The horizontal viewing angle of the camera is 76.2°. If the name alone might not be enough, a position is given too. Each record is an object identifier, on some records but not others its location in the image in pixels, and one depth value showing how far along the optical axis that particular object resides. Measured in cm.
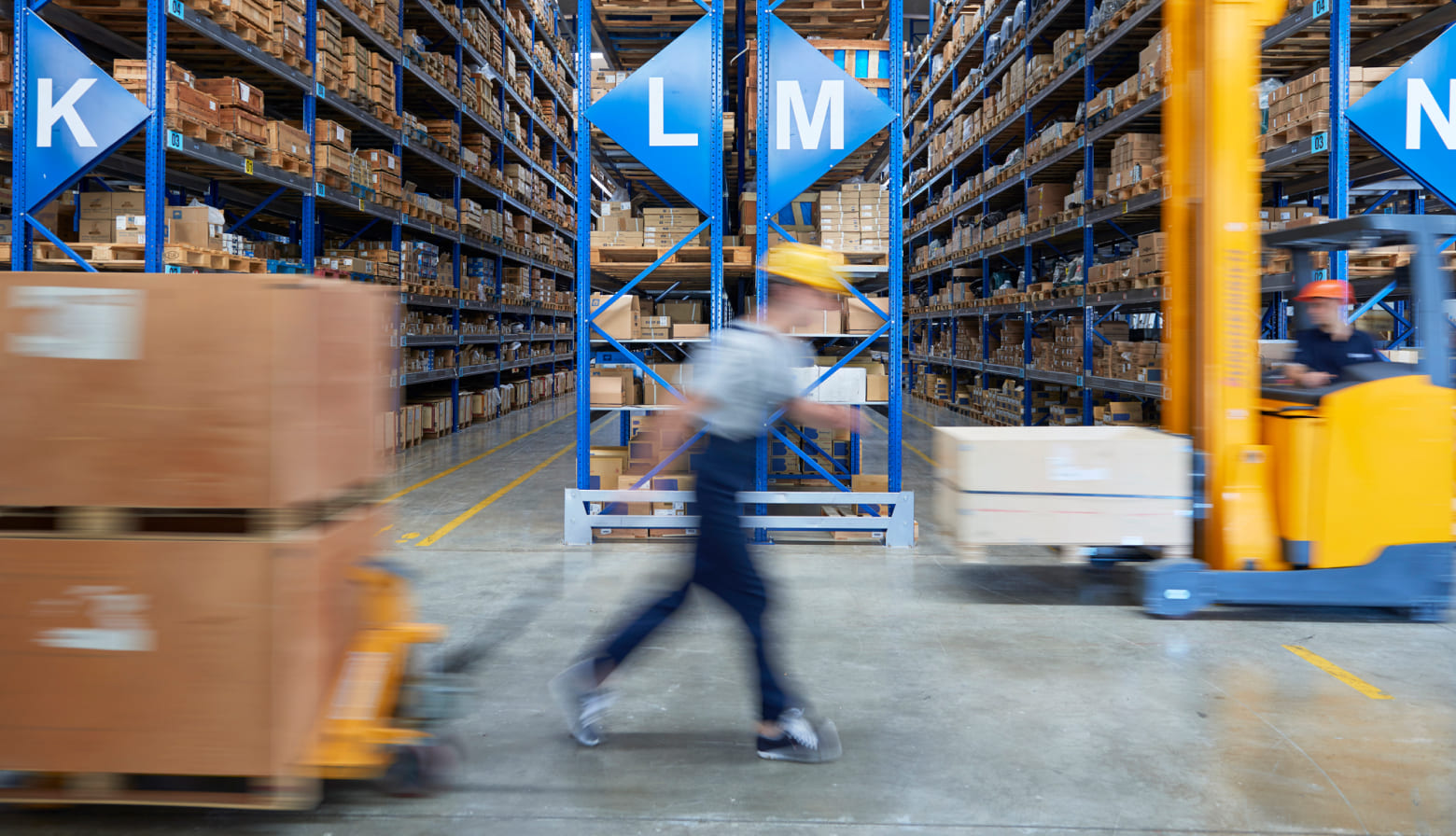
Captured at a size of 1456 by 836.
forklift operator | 484
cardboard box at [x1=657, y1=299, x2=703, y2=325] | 776
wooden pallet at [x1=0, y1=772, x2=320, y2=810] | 256
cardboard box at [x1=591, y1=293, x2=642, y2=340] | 684
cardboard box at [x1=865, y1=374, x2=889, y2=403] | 688
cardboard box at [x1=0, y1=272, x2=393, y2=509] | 246
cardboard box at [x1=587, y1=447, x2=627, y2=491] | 735
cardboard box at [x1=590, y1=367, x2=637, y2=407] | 688
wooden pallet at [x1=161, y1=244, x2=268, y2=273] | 739
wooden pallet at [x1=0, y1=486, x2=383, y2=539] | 252
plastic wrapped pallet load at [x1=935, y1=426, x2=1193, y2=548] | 478
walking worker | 317
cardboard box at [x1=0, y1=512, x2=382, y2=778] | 248
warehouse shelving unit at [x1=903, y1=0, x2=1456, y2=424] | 726
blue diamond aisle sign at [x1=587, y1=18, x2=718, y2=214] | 657
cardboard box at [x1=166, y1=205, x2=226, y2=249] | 782
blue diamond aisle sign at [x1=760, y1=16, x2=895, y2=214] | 664
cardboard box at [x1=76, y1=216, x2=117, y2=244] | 780
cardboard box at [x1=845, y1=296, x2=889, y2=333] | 696
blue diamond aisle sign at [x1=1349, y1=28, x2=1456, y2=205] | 668
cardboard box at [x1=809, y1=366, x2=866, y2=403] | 675
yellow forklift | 452
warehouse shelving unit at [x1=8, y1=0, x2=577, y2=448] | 774
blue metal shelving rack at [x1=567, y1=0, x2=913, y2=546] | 663
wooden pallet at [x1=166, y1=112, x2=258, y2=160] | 759
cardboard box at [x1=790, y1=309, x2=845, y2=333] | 697
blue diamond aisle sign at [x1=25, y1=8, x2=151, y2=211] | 727
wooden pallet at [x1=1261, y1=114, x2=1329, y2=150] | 697
